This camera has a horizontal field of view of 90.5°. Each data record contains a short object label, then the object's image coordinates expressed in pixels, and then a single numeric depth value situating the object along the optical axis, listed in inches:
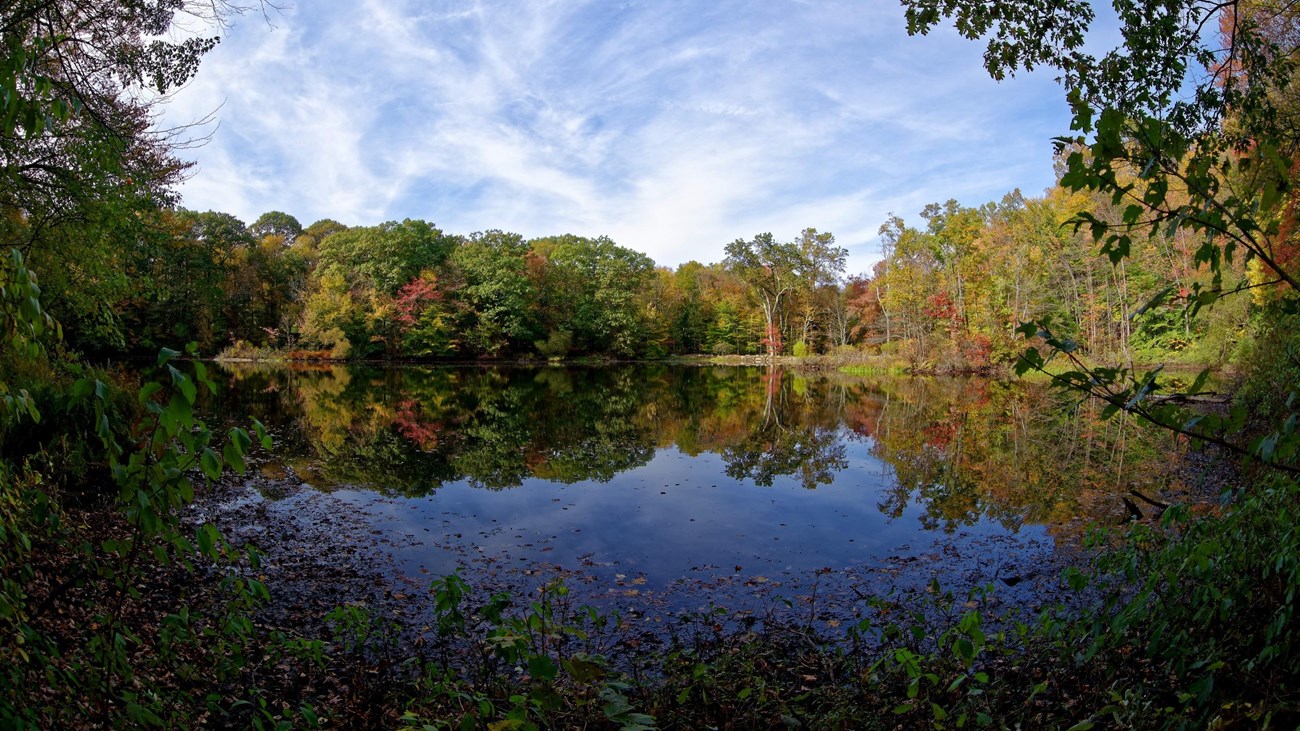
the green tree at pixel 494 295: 1918.1
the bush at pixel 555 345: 2005.4
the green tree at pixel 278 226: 2741.1
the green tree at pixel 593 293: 2124.8
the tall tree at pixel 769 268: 2198.6
